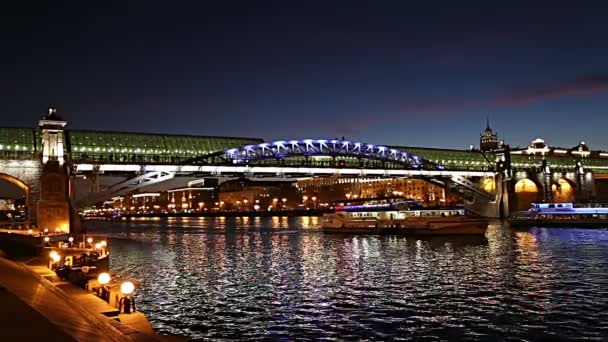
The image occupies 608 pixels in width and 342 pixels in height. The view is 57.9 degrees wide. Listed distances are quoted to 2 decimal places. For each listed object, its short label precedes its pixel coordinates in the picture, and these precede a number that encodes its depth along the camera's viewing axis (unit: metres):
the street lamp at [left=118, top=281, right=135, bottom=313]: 13.28
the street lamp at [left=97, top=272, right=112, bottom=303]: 15.06
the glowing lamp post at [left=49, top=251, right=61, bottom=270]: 21.54
